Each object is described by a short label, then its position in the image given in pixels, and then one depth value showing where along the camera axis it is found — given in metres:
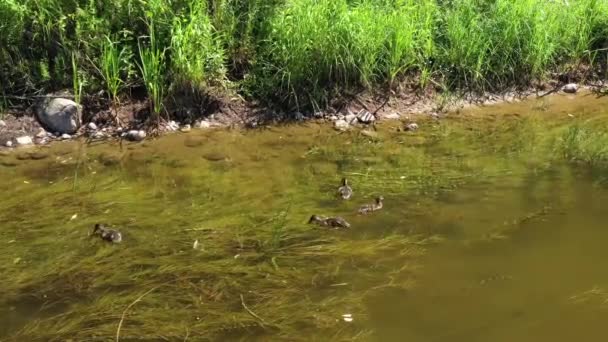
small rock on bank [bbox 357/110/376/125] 7.83
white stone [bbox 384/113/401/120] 7.95
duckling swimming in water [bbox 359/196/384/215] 5.48
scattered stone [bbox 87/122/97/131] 7.53
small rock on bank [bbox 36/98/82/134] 7.48
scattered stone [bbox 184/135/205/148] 7.22
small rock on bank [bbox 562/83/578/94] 8.65
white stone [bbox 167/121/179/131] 7.56
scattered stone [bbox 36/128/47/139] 7.38
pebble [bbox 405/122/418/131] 7.61
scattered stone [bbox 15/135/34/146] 7.25
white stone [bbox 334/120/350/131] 7.66
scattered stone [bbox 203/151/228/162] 6.86
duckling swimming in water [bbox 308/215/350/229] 5.23
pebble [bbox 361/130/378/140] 7.45
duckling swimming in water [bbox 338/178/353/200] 5.81
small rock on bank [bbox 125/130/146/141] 7.35
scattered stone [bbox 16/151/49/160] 6.95
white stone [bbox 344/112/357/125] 7.81
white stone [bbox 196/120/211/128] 7.67
